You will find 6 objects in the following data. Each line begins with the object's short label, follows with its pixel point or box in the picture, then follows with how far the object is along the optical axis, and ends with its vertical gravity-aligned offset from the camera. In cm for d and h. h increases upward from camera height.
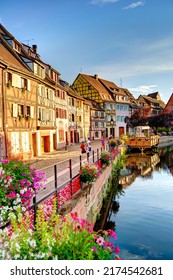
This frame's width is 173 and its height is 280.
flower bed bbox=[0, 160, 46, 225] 319 -83
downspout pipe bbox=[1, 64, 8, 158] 1267 +112
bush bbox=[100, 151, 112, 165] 1119 -128
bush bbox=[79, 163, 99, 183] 699 -133
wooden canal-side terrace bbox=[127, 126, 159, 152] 2662 -93
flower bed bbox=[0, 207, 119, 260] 207 -122
